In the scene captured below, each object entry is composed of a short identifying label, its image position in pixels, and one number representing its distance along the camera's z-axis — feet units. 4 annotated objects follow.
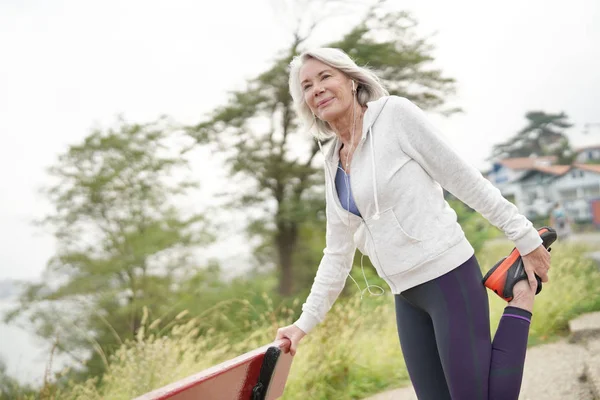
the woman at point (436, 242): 4.00
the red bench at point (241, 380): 3.15
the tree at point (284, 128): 29.68
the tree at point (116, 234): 28.81
